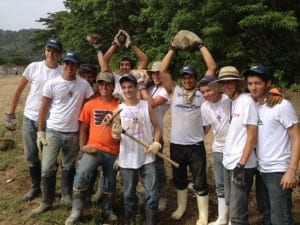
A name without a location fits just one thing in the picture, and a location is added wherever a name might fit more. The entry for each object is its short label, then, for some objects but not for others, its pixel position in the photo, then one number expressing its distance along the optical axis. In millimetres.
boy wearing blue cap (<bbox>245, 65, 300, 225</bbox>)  2702
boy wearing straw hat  2802
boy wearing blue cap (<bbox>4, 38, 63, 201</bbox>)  3813
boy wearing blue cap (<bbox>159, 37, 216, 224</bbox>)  3526
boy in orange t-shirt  3471
